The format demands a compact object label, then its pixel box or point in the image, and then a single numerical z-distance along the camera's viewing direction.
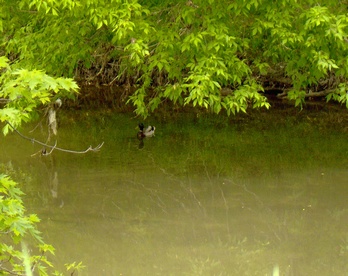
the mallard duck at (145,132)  25.75
